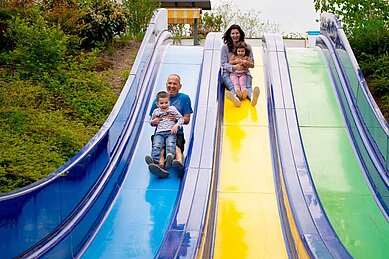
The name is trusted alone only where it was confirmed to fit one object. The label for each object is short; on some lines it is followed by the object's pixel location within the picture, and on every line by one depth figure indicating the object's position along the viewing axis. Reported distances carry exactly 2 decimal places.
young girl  10.98
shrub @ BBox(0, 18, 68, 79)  13.31
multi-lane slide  6.24
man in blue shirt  8.34
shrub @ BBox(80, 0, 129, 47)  15.66
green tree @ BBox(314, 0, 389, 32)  17.47
